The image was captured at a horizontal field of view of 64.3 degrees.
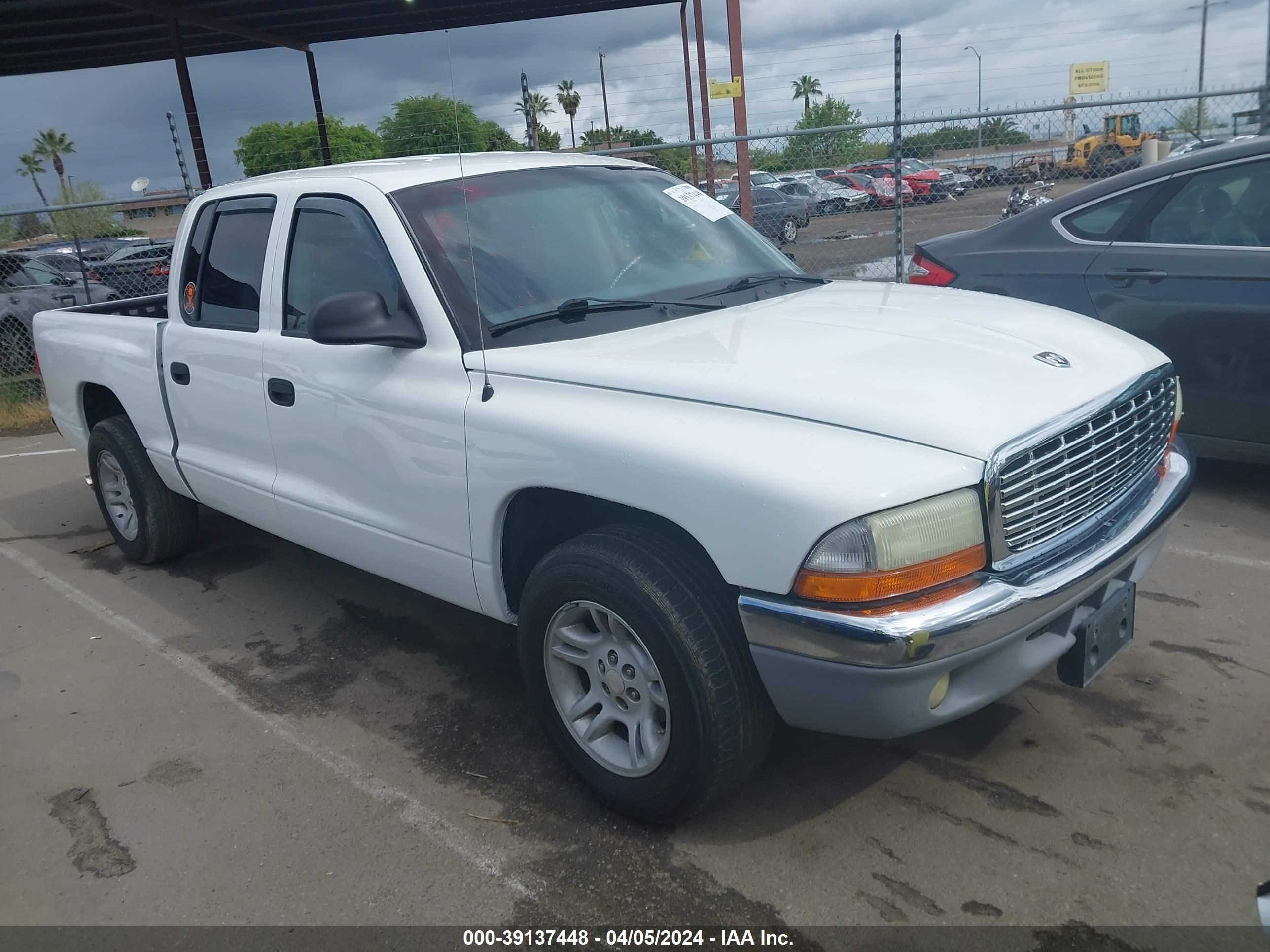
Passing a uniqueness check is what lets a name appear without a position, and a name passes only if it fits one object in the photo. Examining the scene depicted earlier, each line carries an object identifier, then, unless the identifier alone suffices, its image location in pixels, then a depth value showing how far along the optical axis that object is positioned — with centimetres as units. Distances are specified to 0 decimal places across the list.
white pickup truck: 230
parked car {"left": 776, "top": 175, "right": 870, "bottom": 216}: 920
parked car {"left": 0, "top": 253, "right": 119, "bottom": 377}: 1142
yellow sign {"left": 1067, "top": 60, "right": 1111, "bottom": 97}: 639
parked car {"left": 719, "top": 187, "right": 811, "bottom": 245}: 953
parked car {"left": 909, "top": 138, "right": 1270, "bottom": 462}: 460
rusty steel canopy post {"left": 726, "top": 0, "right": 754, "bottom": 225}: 1001
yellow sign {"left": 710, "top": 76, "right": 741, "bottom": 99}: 813
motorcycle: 854
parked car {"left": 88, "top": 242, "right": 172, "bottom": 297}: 1224
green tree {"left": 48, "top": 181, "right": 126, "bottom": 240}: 1551
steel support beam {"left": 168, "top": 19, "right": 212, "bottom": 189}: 1233
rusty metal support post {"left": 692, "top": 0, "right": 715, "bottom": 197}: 1556
